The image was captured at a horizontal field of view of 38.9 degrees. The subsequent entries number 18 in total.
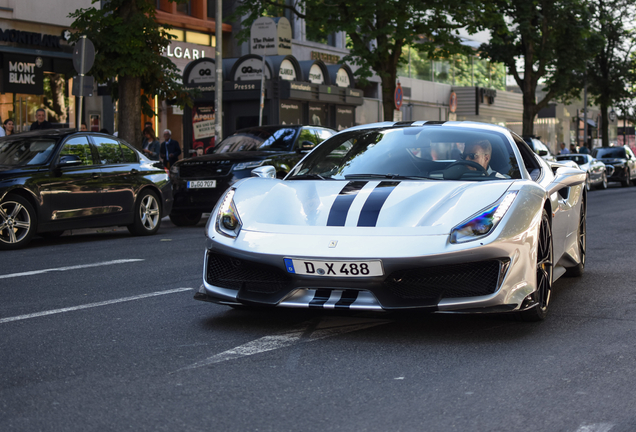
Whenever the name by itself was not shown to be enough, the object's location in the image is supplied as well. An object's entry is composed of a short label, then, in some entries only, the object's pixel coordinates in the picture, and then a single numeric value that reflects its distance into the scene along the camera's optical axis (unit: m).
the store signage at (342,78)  27.45
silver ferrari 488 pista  4.79
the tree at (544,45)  35.91
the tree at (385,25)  23.88
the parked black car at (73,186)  10.67
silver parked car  31.09
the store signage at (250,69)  22.80
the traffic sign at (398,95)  24.11
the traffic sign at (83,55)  14.55
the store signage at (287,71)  23.70
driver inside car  5.96
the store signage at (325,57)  36.44
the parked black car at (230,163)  13.76
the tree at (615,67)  45.97
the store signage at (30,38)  21.78
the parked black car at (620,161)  35.06
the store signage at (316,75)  25.86
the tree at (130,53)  16.30
